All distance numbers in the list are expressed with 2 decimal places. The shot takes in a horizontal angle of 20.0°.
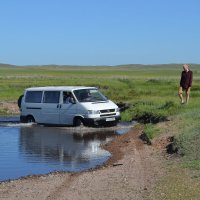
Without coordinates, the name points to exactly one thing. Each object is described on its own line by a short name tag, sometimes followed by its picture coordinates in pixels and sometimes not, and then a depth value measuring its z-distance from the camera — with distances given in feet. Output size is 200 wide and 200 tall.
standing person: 83.51
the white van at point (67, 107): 78.33
